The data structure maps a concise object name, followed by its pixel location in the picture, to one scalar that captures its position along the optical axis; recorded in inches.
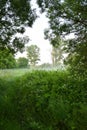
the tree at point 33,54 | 806.8
